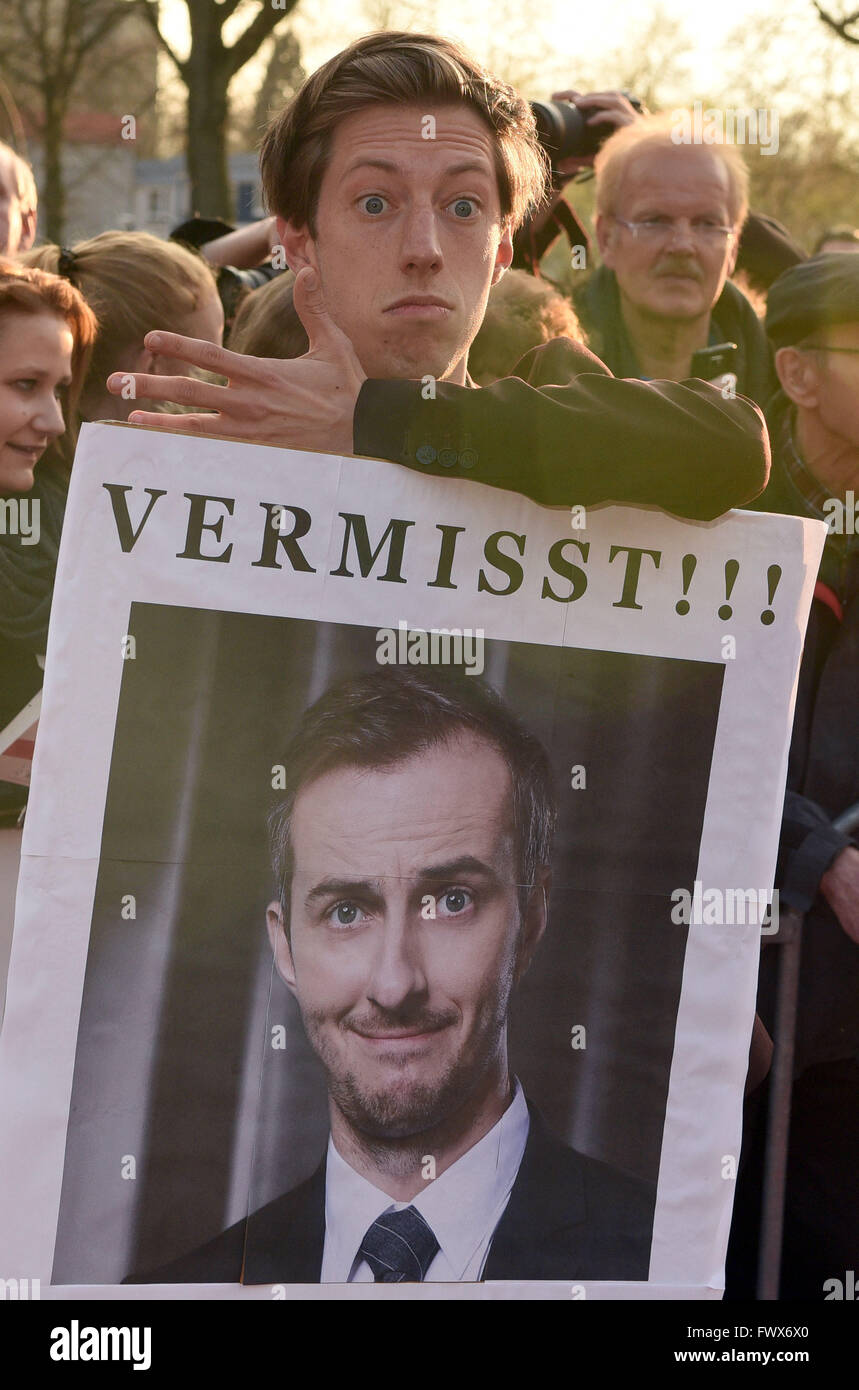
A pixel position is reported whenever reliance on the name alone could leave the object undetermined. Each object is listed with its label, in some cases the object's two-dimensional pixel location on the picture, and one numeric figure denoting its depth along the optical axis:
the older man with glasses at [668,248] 3.08
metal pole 2.39
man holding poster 1.70
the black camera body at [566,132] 3.22
